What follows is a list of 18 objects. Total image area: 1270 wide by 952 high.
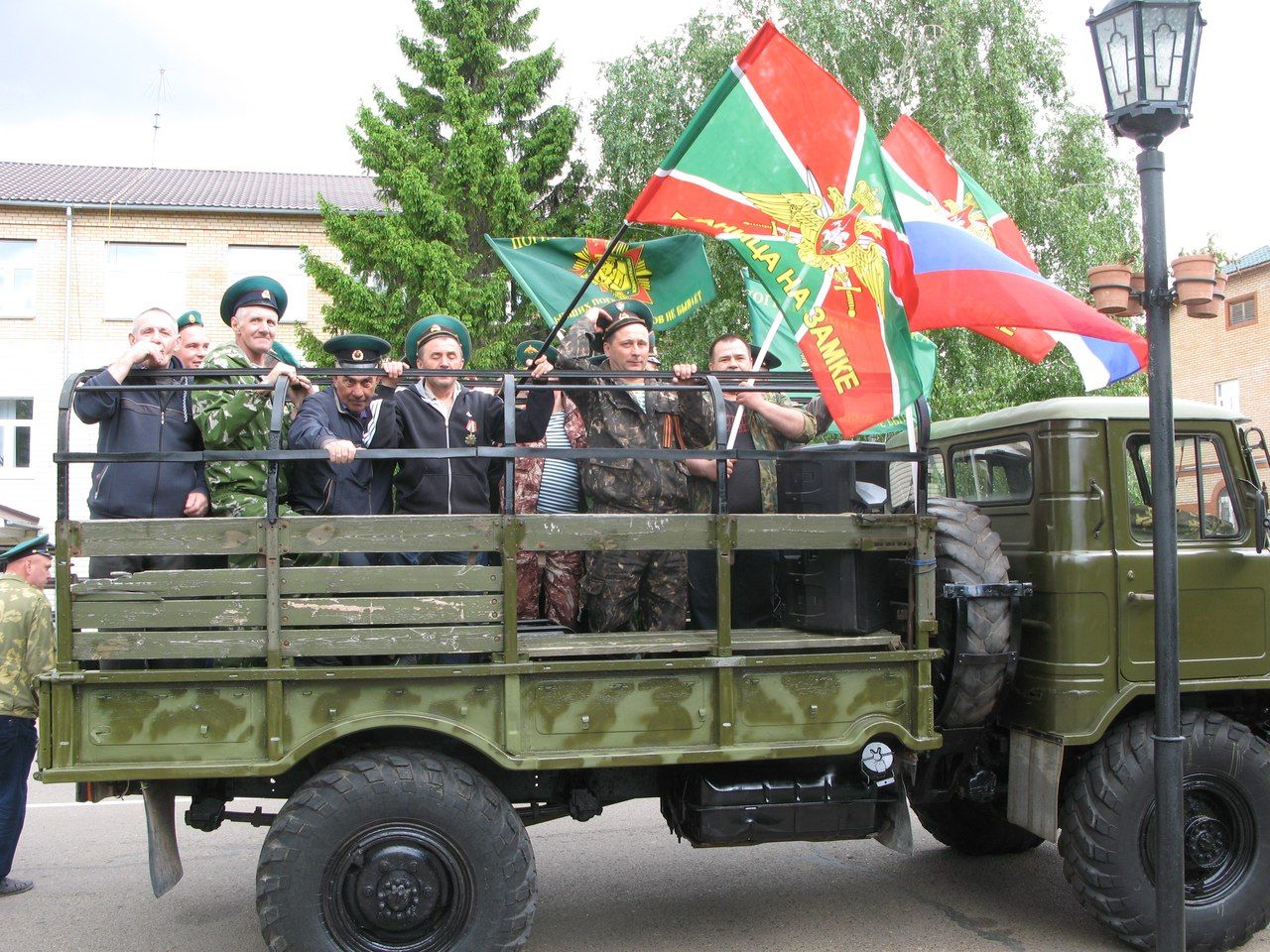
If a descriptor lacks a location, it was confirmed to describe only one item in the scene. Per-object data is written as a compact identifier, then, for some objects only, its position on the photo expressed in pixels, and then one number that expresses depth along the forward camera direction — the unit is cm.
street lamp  374
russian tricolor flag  435
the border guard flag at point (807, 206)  460
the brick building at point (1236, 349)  2677
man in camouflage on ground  518
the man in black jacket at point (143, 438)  413
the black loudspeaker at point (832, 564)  451
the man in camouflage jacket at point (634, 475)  475
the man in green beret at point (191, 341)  498
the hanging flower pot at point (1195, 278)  391
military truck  384
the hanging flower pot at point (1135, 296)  424
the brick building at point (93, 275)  2042
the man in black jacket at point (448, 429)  448
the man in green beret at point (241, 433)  432
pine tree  1436
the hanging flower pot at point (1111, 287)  425
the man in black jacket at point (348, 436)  428
